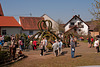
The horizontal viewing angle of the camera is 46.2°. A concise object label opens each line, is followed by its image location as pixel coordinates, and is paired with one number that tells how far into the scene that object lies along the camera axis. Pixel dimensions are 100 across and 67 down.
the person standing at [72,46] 10.70
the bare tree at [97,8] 15.94
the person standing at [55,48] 11.43
